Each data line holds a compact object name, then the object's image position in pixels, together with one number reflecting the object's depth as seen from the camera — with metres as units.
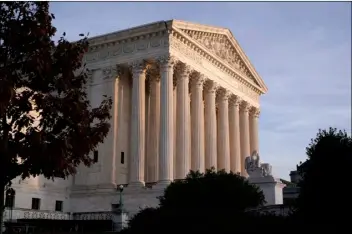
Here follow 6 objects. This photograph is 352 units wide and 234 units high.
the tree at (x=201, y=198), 23.28
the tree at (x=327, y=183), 22.98
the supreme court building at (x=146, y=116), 45.88
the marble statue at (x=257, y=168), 43.34
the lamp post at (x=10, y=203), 40.08
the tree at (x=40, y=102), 16.52
